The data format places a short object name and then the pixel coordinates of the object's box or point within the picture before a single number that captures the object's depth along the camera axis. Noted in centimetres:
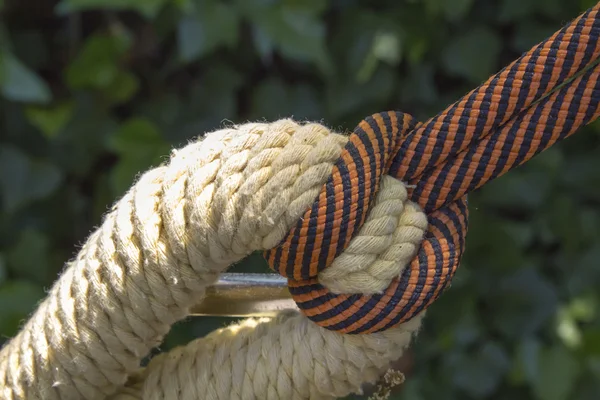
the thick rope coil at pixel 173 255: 45
